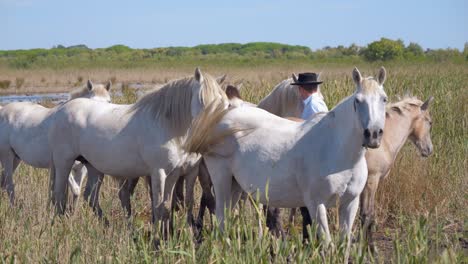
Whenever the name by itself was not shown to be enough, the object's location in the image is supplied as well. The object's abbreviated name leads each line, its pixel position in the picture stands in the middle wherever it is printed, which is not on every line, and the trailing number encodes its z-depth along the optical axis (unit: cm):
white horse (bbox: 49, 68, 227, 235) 1402
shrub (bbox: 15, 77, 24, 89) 6694
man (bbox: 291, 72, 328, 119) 1377
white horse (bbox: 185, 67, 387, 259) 1021
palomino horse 1324
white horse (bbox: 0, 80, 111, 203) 1722
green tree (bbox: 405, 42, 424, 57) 10556
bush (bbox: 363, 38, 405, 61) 9256
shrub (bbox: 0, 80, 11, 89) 6621
